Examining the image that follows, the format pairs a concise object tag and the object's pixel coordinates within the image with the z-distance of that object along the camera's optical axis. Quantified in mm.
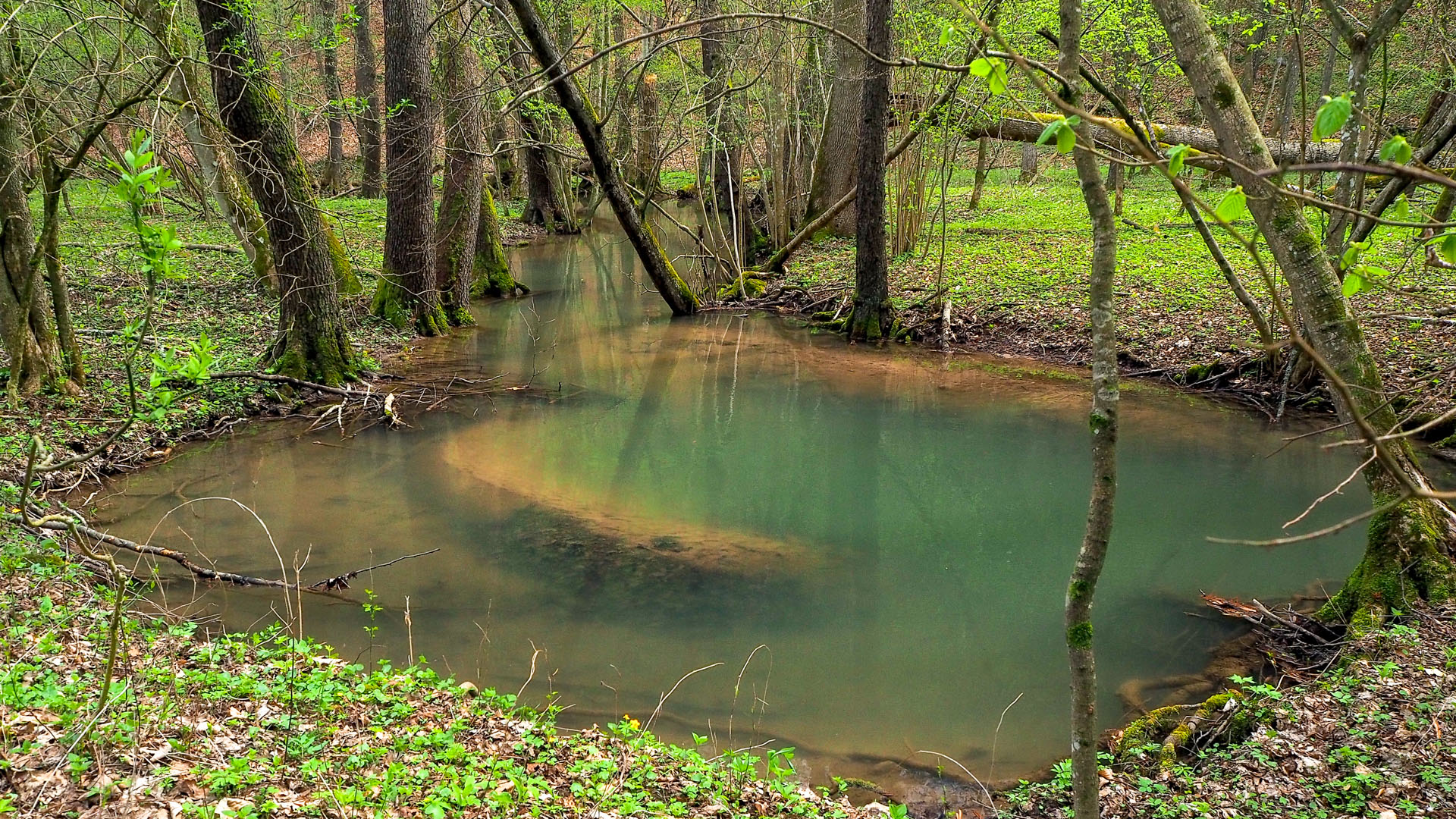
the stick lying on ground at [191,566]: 5785
